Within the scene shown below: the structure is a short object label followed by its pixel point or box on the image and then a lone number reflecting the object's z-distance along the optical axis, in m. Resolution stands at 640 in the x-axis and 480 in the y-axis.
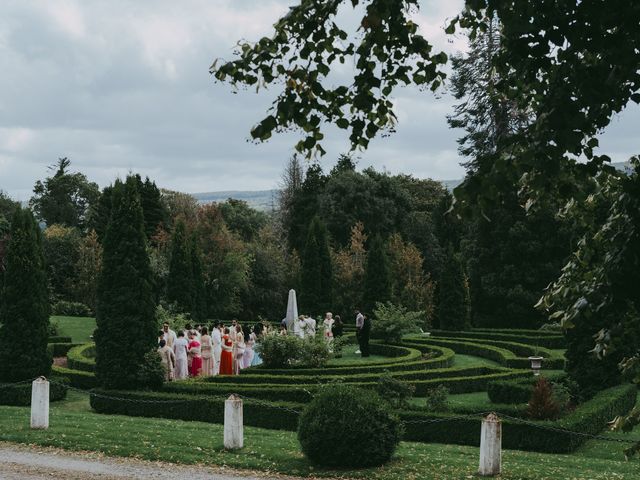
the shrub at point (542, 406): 16.12
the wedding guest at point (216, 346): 25.75
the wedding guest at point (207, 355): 25.20
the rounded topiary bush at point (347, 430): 11.49
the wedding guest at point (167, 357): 23.03
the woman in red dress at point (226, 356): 25.22
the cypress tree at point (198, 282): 41.88
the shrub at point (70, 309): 46.19
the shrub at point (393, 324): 33.84
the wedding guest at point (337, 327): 31.92
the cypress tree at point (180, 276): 40.09
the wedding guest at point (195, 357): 24.58
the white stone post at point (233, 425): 12.95
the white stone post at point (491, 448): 11.16
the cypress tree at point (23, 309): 21.45
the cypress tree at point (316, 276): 43.56
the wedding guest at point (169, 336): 24.02
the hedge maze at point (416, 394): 15.41
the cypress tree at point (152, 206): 60.56
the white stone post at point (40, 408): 14.75
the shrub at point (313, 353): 25.72
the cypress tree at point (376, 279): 42.19
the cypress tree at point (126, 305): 20.47
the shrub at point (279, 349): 25.66
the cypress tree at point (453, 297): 41.16
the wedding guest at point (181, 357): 23.56
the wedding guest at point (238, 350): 25.97
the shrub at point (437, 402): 16.75
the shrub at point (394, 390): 17.41
